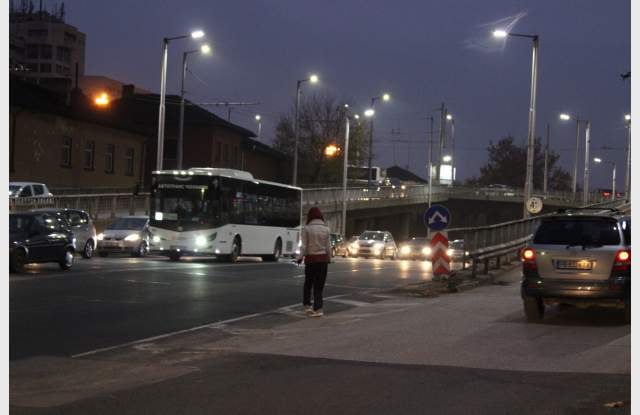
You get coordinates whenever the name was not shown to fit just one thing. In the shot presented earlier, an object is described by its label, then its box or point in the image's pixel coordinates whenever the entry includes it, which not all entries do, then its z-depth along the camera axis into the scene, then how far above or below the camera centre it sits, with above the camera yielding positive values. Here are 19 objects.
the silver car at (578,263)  15.02 -0.43
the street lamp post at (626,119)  67.11 +8.31
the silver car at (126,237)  38.12 -0.78
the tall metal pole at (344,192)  64.69 +2.24
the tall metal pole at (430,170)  80.12 +4.76
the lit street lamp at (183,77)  46.12 +6.91
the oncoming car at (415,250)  52.03 -1.13
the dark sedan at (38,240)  24.45 -0.68
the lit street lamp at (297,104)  55.62 +7.24
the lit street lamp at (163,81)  42.50 +6.09
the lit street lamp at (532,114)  37.53 +4.59
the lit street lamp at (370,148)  80.99 +6.40
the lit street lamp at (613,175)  103.59 +7.09
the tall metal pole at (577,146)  74.82 +6.87
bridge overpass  44.94 +1.61
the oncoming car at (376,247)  52.69 -1.10
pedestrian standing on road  16.78 -0.54
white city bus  34.69 +0.25
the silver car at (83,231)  34.97 -0.57
